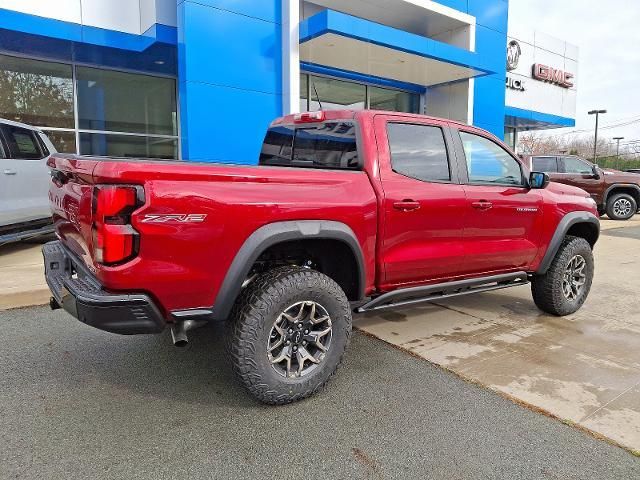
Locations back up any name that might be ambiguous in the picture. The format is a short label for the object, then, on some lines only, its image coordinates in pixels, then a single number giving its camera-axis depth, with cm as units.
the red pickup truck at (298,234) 242
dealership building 952
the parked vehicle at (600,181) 1321
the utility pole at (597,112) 4766
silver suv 659
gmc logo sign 1967
